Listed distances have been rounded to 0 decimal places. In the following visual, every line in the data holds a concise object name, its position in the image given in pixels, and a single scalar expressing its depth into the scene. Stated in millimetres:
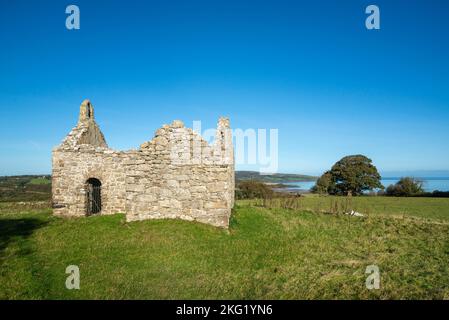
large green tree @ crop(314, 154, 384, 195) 43719
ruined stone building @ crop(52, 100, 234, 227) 12234
